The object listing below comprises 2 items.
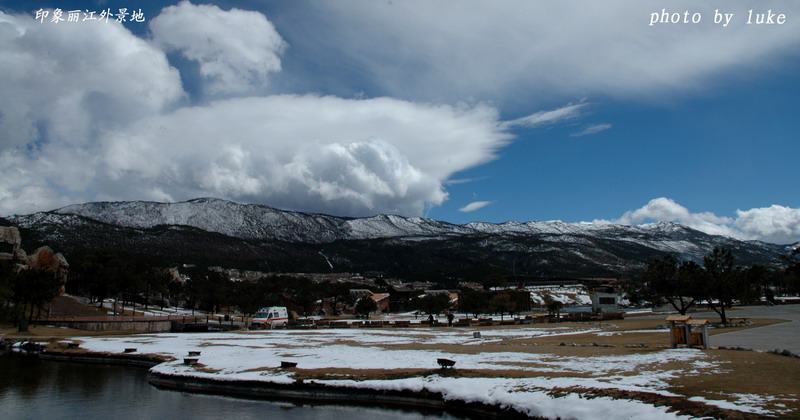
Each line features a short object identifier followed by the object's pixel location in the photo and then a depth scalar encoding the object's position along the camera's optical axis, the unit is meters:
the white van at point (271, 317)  75.10
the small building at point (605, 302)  137.75
